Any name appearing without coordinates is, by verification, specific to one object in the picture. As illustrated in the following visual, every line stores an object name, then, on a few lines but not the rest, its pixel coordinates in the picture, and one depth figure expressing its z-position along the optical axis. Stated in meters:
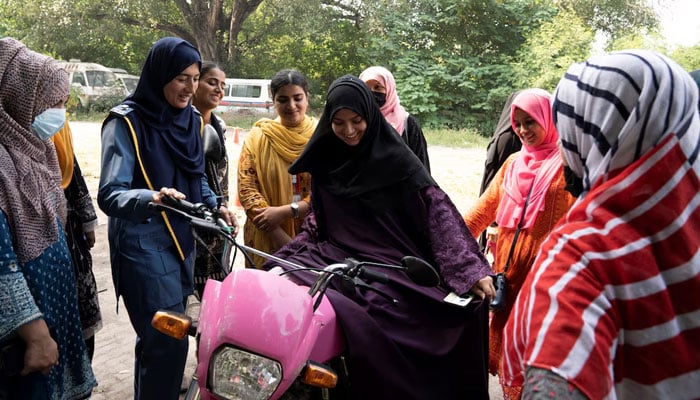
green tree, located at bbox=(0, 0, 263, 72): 18.90
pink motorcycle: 1.64
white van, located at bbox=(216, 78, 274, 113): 19.91
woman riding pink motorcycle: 2.18
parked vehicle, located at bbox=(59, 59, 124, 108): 20.53
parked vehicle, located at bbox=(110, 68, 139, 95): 21.00
